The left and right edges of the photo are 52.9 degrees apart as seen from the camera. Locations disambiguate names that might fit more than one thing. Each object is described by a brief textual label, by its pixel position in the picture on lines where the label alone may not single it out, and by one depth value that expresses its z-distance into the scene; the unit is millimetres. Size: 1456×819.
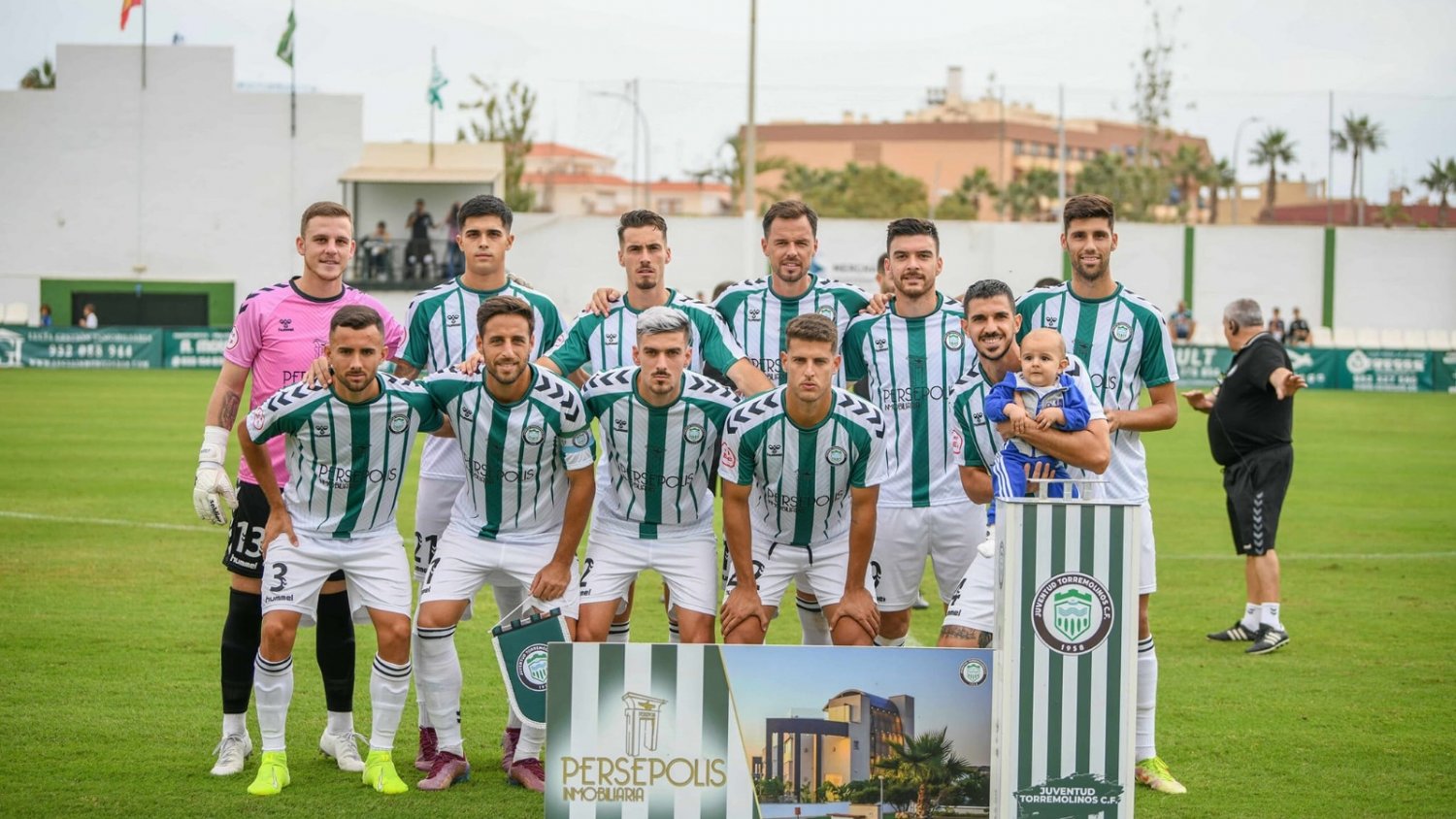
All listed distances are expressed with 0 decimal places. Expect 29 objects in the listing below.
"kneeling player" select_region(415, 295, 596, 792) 5918
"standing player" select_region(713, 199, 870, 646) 6641
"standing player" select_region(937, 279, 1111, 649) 5449
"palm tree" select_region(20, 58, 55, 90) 60094
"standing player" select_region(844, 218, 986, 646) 6551
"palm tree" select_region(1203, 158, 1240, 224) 67938
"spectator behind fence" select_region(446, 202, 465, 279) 40250
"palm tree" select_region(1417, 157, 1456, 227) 57156
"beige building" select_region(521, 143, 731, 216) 83000
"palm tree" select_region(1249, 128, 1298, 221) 83625
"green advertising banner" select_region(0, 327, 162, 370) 33812
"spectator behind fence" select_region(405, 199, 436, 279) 40625
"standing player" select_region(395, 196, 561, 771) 6414
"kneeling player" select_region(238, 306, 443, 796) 5844
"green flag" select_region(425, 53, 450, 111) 45938
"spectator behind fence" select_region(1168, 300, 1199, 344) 37719
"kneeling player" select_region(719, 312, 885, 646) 5777
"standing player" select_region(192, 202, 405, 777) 6121
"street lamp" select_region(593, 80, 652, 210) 48781
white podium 4812
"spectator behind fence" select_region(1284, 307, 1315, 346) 39000
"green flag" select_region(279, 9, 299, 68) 44781
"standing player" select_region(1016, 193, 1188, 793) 6117
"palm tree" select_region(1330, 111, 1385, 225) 50969
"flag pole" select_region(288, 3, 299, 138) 46219
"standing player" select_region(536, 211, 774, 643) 6504
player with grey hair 5980
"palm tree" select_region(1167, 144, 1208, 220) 60684
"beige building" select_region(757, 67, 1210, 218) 101375
